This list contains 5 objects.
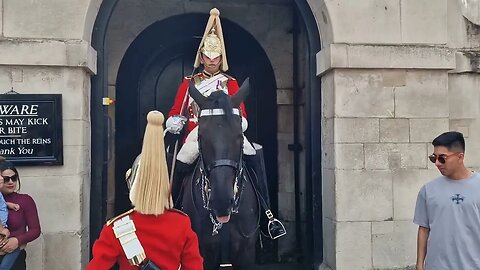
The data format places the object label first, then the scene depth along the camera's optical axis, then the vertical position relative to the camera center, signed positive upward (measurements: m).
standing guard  2.72 -0.45
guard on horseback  4.76 +0.30
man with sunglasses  3.53 -0.48
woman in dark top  4.29 -0.61
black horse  3.72 -0.37
